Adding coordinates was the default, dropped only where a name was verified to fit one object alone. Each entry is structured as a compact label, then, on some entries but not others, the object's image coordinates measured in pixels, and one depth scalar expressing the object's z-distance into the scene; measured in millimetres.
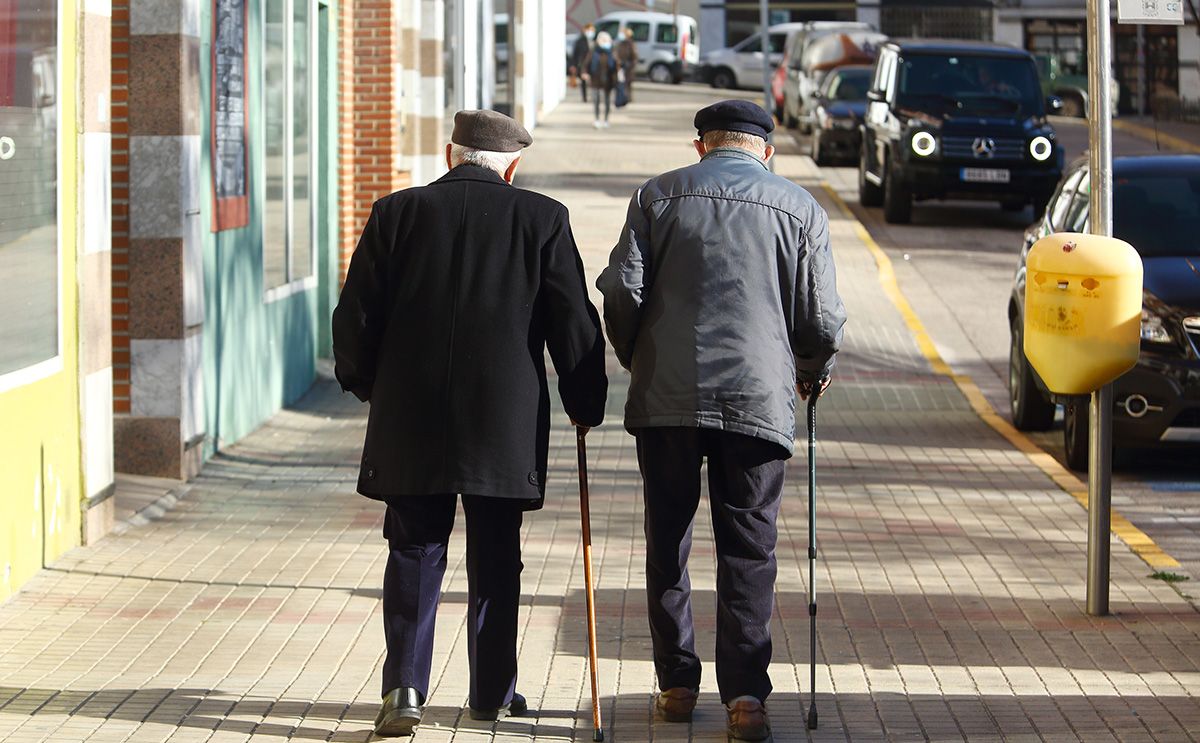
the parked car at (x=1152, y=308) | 10609
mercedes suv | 23359
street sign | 7707
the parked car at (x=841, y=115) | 30250
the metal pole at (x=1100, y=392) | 7625
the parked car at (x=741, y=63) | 52188
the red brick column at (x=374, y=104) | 16609
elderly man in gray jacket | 5832
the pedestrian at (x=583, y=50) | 39994
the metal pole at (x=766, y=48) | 23798
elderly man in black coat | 5750
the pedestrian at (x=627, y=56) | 39078
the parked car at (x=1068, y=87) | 46031
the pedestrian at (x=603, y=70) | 35781
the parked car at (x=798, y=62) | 37631
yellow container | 7441
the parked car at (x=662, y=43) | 55781
